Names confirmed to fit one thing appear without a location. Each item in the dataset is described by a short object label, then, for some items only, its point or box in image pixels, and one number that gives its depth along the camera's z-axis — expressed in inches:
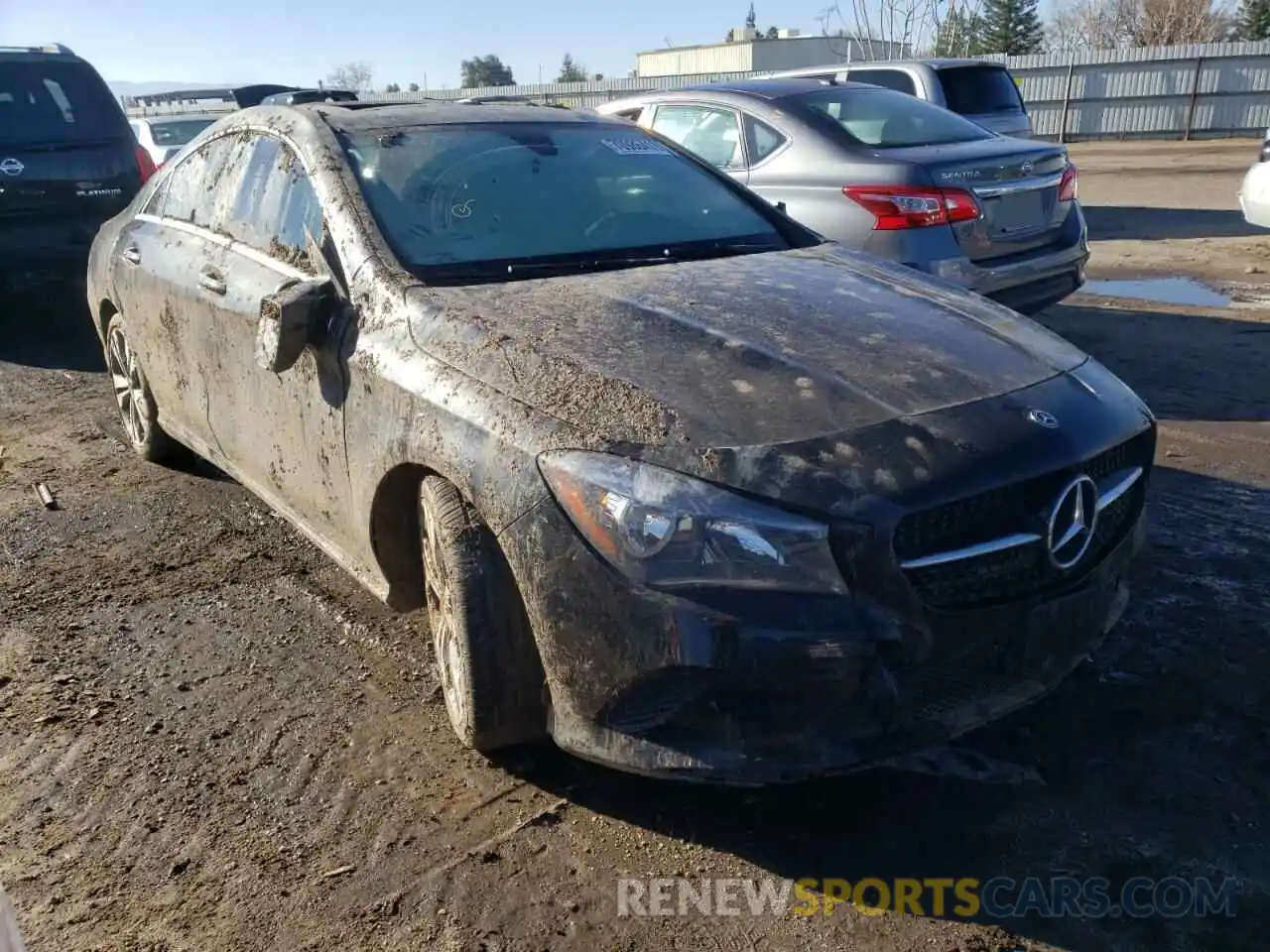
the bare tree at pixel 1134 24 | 1919.3
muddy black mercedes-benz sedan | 87.4
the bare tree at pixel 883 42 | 1231.5
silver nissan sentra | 222.8
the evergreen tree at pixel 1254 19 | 1665.6
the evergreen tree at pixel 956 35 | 1392.7
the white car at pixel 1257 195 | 331.9
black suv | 289.0
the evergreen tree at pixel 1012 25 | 1987.0
